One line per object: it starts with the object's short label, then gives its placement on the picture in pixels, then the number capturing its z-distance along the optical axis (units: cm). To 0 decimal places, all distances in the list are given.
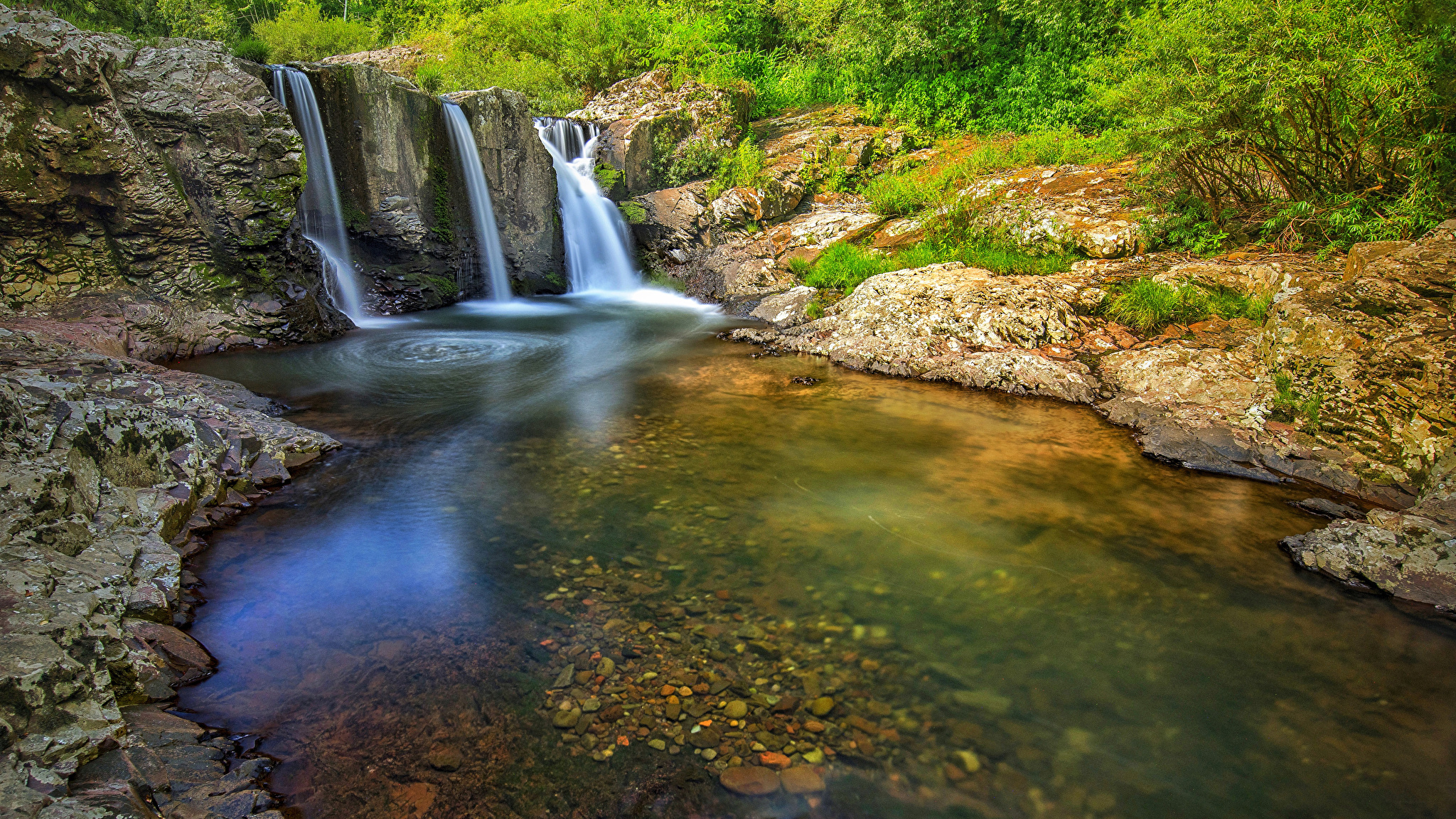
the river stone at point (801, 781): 259
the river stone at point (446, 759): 264
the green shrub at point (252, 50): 1399
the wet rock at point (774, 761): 269
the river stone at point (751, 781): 259
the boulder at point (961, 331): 788
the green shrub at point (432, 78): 1895
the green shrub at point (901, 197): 1253
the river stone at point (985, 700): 302
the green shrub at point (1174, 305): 737
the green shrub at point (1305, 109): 611
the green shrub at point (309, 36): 2861
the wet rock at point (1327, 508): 491
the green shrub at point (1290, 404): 583
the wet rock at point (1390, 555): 388
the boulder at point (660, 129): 1493
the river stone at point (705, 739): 279
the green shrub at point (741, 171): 1445
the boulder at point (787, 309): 1091
